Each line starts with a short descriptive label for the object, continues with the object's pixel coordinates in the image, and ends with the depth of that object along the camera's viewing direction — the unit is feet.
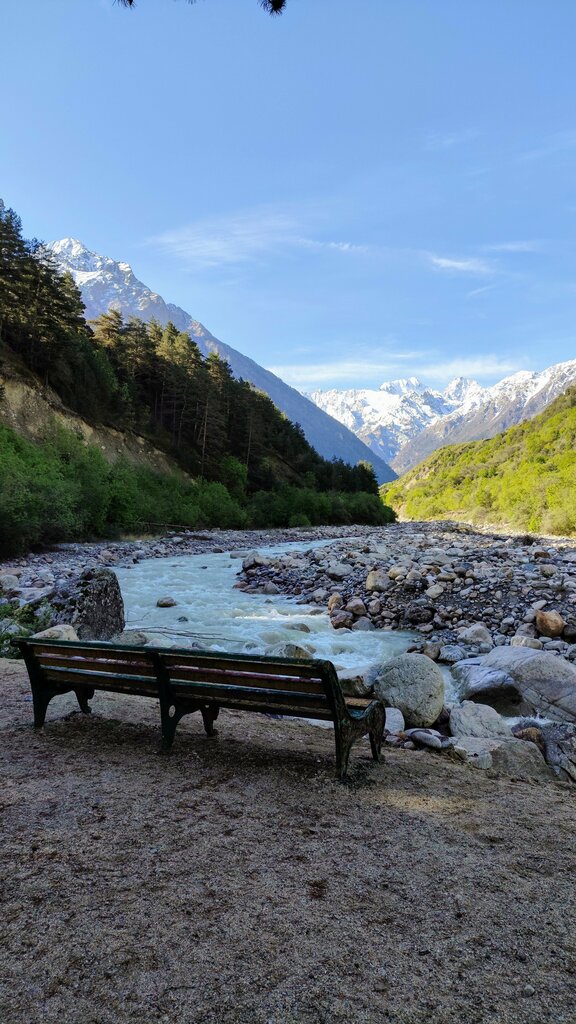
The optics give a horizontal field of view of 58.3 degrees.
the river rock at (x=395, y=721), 18.06
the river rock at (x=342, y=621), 37.35
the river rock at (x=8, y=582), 42.42
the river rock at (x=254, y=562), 62.80
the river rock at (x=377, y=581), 43.21
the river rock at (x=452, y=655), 29.50
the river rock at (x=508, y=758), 15.57
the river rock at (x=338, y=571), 52.11
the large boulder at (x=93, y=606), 30.30
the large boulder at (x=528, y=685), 21.24
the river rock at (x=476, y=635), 32.19
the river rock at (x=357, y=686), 20.85
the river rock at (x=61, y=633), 25.63
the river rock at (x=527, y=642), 30.01
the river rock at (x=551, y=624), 32.45
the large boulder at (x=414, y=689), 19.07
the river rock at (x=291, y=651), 24.16
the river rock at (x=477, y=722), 18.75
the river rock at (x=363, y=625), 37.14
